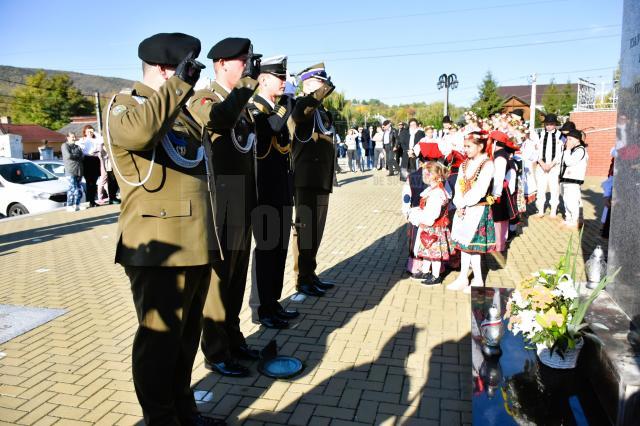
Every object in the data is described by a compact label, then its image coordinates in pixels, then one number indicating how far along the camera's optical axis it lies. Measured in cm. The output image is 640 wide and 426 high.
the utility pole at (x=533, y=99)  2193
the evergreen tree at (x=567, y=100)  6412
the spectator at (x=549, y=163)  960
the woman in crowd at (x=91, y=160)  1249
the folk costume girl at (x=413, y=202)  594
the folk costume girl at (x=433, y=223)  558
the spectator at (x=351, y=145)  2065
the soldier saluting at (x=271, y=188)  390
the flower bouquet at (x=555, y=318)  310
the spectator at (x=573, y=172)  843
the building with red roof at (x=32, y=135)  5647
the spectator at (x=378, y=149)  2004
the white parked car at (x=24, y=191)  1197
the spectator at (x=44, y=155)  2914
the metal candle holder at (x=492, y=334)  336
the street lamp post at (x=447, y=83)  2098
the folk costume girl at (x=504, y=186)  637
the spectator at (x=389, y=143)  1923
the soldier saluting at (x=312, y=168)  459
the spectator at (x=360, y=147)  2145
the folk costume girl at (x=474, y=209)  504
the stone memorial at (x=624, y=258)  278
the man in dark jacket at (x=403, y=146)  1672
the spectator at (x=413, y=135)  1573
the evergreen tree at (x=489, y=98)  5700
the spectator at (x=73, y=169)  1159
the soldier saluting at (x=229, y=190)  313
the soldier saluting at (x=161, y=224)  238
